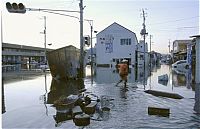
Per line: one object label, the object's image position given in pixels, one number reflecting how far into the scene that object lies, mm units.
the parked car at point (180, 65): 44228
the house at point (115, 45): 53531
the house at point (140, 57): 59125
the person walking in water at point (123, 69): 17047
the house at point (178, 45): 78100
